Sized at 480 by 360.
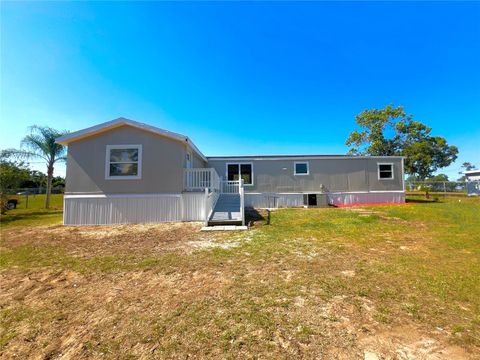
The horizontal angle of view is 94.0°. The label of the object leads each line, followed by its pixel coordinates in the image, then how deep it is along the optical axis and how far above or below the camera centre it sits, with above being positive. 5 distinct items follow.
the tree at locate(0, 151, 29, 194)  13.78 +1.24
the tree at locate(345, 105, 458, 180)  26.16 +6.39
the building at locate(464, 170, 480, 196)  22.45 +0.51
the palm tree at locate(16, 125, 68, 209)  16.81 +3.63
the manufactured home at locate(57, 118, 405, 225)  9.20 +0.62
